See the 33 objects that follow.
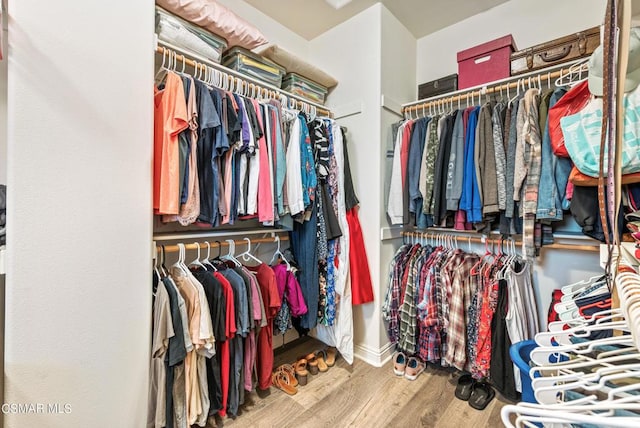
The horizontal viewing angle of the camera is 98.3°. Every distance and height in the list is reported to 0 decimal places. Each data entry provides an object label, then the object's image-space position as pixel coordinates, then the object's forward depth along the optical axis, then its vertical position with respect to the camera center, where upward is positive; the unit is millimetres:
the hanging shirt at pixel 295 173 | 1644 +235
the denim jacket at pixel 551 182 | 1415 +172
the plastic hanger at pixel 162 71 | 1333 +708
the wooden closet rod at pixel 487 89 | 1633 +835
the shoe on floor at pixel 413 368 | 1859 -1060
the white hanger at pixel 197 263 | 1517 -285
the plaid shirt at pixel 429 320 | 1829 -704
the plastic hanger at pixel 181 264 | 1404 -272
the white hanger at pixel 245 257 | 1787 -309
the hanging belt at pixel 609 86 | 480 +226
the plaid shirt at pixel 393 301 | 2023 -649
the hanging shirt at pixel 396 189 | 2000 +177
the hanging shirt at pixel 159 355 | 1208 -644
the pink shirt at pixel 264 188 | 1510 +133
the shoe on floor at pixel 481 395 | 1583 -1073
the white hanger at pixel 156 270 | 1318 -289
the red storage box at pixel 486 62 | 1797 +1030
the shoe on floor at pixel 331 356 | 2014 -1066
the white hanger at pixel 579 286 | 1156 -315
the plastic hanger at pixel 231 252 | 1647 -242
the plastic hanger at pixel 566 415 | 291 -234
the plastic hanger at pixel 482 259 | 1767 -299
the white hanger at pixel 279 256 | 1827 -302
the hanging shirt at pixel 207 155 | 1325 +283
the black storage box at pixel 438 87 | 2018 +962
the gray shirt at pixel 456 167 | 1713 +295
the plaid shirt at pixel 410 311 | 1910 -689
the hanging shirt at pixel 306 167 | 1701 +281
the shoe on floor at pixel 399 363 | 1905 -1058
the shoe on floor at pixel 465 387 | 1659 -1066
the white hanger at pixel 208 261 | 1559 -284
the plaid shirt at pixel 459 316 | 1735 -646
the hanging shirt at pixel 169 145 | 1201 +297
